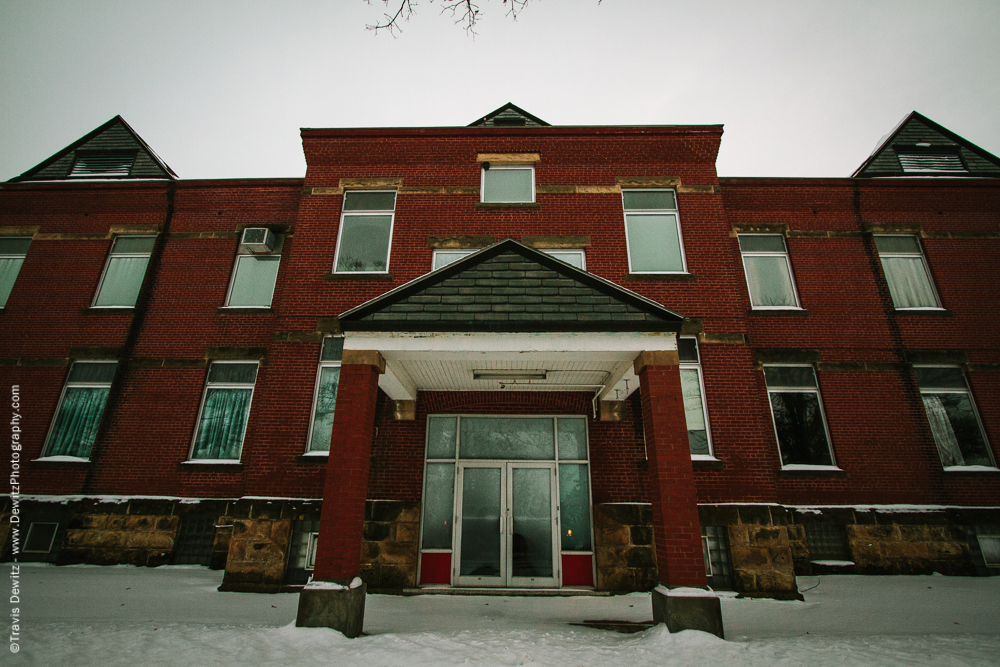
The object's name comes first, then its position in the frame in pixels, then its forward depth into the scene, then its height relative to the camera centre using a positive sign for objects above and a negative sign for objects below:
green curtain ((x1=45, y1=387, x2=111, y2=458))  9.80 +1.86
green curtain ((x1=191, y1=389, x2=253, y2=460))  9.60 +1.79
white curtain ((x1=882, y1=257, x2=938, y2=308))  10.67 +5.28
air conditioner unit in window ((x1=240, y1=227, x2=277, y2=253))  10.69 +6.04
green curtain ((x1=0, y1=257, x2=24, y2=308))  11.26 +5.61
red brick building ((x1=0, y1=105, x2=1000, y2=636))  7.19 +2.55
